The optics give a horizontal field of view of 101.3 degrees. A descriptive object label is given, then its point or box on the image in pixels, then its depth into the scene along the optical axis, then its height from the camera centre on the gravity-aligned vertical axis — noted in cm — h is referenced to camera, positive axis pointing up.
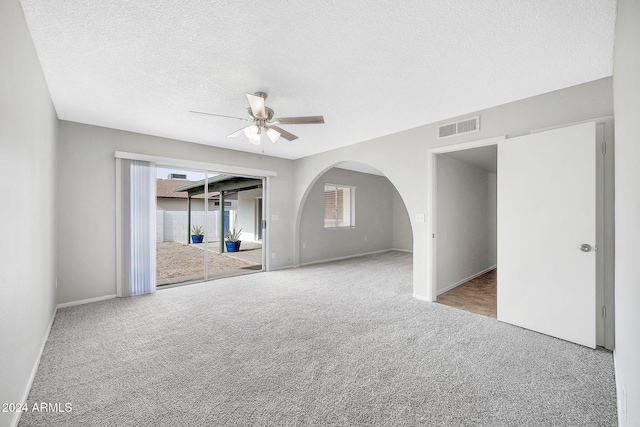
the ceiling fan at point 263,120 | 256 +96
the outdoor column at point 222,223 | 809 -32
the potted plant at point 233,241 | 809 -88
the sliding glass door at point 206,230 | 560 -58
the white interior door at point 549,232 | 241 -21
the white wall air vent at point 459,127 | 323 +109
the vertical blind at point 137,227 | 393 -22
